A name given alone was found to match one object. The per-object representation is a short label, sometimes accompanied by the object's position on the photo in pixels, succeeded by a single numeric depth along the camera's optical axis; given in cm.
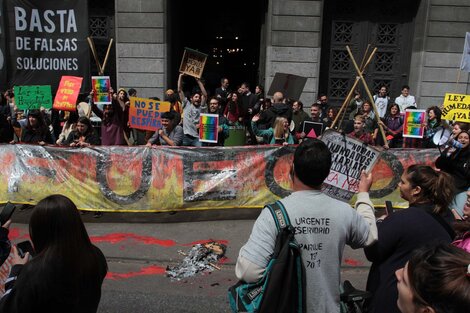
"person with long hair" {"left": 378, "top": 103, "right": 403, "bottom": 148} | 987
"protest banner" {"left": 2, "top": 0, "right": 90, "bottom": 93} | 702
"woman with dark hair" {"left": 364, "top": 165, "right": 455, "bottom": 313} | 243
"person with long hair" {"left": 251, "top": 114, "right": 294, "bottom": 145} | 782
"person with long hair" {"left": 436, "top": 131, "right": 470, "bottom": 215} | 538
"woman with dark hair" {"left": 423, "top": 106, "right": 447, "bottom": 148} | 895
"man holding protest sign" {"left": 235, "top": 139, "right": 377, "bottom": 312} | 222
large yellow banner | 692
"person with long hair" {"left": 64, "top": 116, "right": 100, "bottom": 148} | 722
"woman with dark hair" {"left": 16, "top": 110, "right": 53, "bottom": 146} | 751
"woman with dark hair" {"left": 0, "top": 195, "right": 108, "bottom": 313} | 205
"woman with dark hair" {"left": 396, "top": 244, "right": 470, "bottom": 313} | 130
